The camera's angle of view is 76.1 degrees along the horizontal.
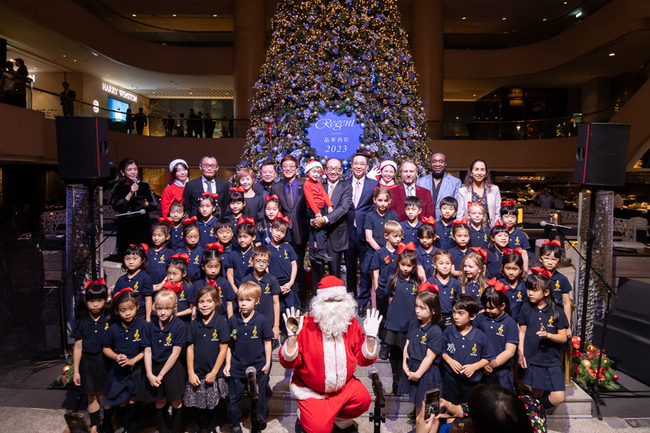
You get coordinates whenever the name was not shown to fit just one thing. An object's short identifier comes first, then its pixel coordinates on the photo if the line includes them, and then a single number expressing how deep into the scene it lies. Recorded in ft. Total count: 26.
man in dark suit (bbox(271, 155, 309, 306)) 16.66
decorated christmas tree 24.43
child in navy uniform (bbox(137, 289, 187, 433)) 10.94
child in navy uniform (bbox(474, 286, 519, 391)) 10.97
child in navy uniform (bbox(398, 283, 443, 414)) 10.75
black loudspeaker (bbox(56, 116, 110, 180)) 14.14
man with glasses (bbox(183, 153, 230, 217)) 17.21
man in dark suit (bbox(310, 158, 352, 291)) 15.74
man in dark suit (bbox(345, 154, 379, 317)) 16.40
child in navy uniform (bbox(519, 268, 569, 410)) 11.71
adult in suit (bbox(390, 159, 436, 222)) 16.76
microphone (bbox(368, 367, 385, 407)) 8.18
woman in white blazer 16.76
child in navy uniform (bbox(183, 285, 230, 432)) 11.10
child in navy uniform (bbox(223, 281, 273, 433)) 11.18
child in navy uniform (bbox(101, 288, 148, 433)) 10.98
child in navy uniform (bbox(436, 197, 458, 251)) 15.29
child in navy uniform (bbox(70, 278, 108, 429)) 11.34
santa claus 9.71
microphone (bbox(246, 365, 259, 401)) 8.43
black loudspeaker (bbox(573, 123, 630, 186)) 14.46
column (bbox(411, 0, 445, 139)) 47.57
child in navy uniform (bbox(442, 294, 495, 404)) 10.59
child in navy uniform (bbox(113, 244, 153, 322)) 12.75
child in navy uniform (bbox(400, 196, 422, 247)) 15.19
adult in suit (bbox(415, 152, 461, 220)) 17.98
